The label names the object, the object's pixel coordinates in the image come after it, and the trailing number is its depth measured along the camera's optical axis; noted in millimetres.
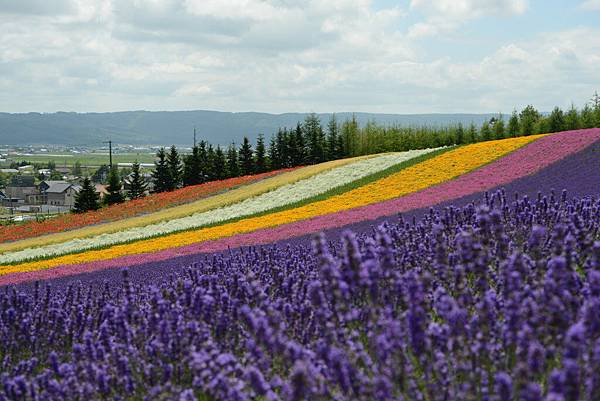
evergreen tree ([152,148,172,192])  65812
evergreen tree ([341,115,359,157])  68500
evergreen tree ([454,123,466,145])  62438
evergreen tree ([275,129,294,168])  66312
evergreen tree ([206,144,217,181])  66750
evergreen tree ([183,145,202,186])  66438
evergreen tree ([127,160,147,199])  64438
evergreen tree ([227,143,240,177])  67062
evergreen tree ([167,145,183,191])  66312
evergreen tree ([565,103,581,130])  53875
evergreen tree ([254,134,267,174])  66938
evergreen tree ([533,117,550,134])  55350
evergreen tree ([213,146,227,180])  66625
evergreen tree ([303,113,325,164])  66625
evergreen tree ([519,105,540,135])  57062
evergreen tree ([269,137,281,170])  67000
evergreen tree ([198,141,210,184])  66938
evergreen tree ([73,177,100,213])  58844
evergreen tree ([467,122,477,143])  62281
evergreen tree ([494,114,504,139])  59656
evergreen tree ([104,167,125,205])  61169
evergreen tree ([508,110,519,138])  58281
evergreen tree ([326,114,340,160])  67175
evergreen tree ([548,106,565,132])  54469
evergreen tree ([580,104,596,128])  53281
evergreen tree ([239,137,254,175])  66750
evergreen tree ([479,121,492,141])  59781
